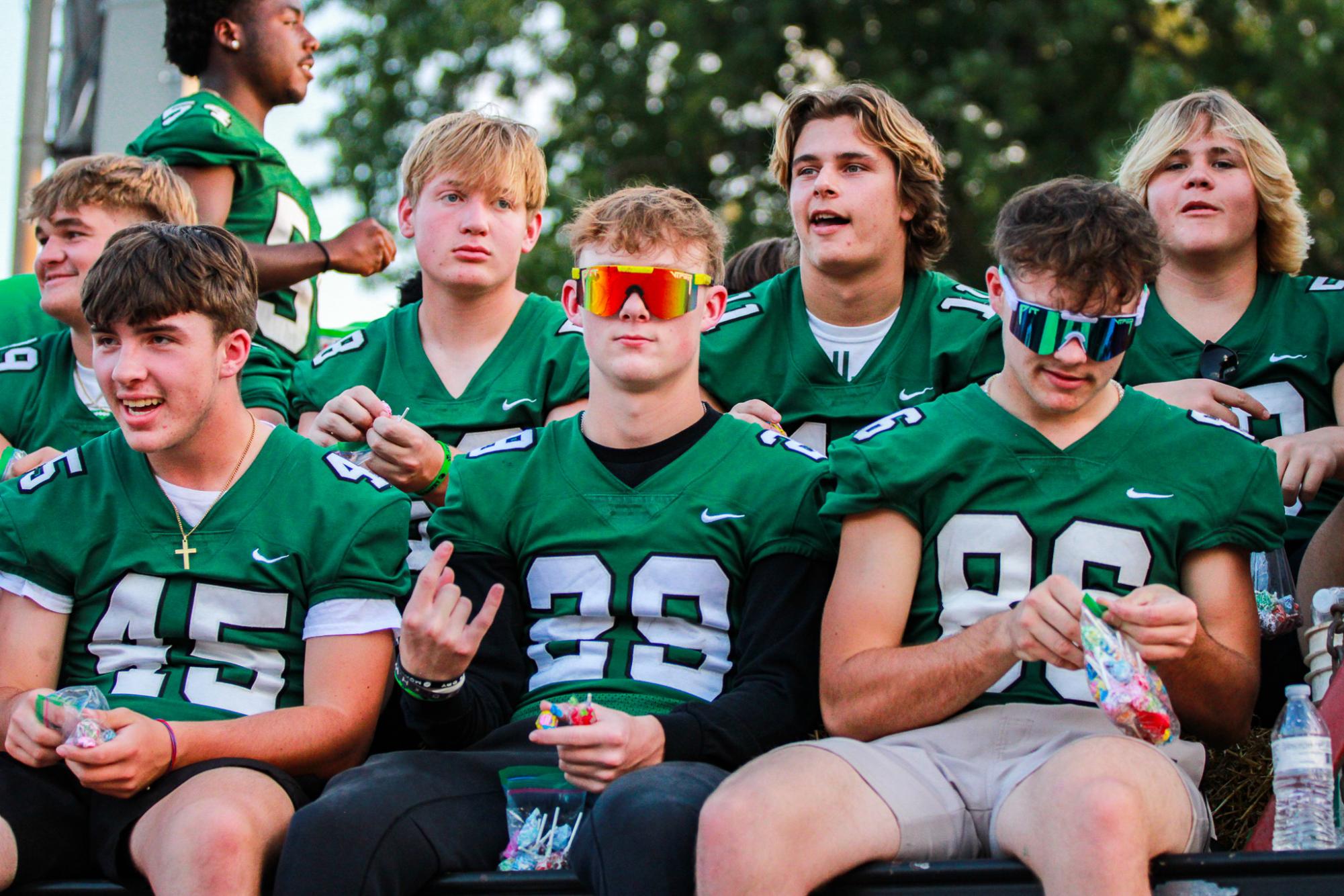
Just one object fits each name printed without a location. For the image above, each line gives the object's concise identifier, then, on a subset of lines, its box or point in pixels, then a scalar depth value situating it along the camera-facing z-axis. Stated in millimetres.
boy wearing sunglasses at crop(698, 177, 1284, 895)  2986
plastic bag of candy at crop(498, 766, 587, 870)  3129
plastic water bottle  2945
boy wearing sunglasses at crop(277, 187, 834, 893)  3035
